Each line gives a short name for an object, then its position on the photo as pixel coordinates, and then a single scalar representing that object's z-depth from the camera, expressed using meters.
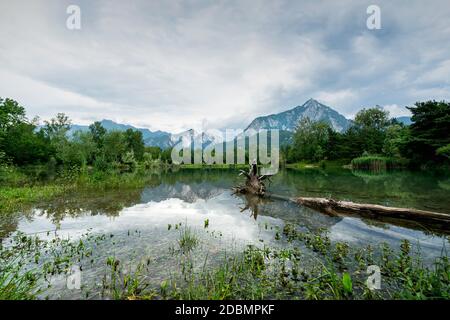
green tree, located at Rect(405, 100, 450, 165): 40.59
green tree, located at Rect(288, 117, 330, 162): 88.50
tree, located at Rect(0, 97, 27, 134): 51.63
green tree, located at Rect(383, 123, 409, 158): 48.07
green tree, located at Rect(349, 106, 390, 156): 73.00
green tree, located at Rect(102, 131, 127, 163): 72.50
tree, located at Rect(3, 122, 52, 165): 53.56
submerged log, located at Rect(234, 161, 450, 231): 8.05
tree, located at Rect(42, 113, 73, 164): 53.25
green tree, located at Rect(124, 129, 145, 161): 100.30
